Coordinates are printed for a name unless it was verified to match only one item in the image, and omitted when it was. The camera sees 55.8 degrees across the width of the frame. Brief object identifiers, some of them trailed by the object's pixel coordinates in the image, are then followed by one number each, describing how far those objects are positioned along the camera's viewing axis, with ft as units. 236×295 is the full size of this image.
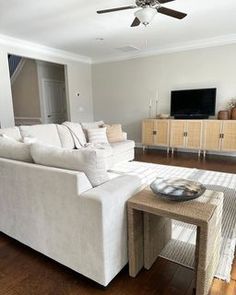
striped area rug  5.67
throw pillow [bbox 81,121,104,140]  14.68
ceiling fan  8.68
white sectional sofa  4.59
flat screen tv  16.66
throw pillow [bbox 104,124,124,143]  15.03
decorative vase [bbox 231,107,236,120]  15.63
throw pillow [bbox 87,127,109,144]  14.21
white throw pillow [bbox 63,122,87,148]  13.75
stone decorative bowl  4.67
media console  15.64
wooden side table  4.19
